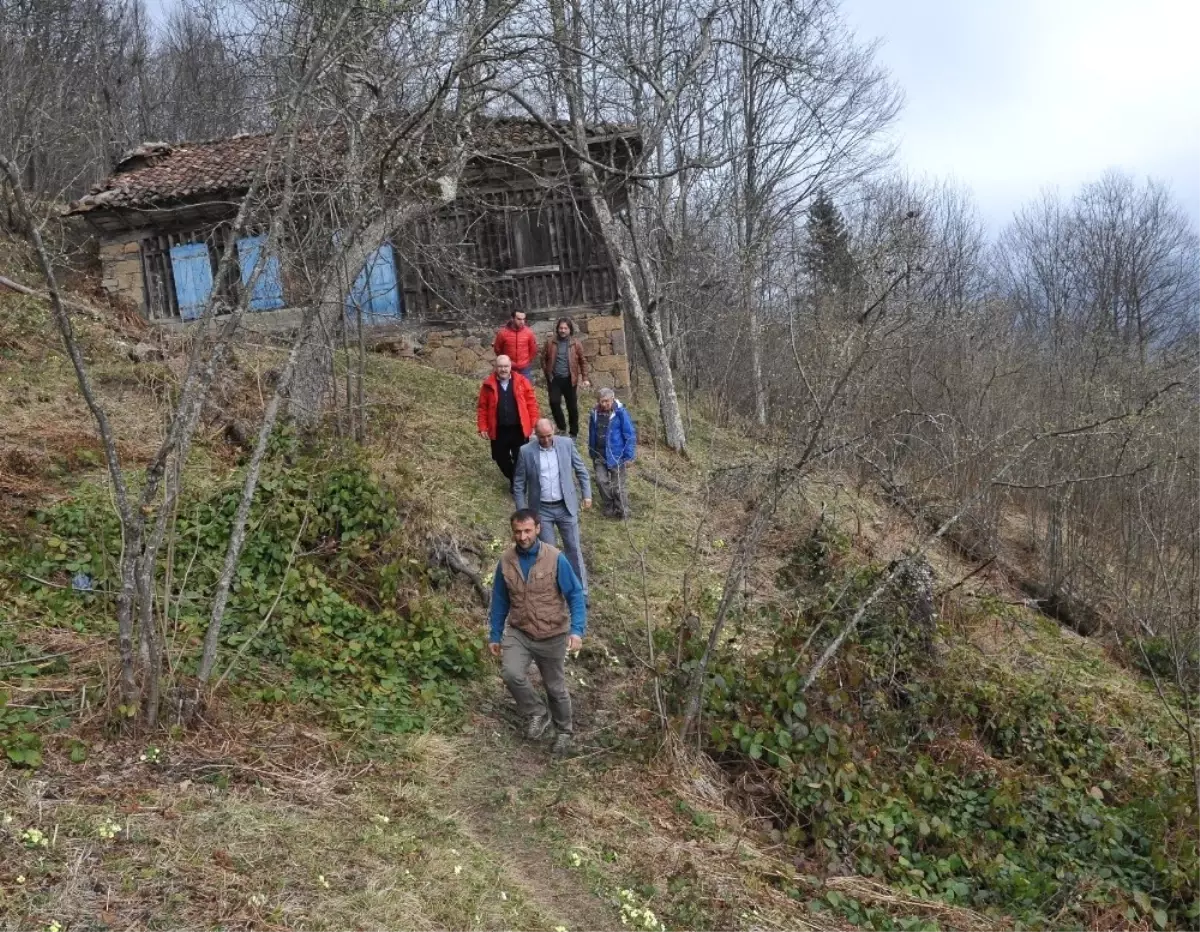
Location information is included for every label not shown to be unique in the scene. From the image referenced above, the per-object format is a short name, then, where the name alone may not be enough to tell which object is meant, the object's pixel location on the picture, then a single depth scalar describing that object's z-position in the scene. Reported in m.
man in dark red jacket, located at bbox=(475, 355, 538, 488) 8.61
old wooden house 15.16
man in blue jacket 8.89
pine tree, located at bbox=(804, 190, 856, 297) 19.03
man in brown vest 5.29
